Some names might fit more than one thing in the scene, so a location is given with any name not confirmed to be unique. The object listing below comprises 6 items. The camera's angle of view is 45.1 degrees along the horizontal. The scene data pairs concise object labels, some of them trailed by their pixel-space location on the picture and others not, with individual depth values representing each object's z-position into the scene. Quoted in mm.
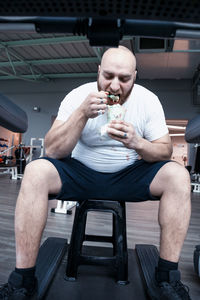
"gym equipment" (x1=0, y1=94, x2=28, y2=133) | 713
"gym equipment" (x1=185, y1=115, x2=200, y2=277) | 835
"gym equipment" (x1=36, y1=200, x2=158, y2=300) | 882
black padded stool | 969
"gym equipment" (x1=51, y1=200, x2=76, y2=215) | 2381
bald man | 798
